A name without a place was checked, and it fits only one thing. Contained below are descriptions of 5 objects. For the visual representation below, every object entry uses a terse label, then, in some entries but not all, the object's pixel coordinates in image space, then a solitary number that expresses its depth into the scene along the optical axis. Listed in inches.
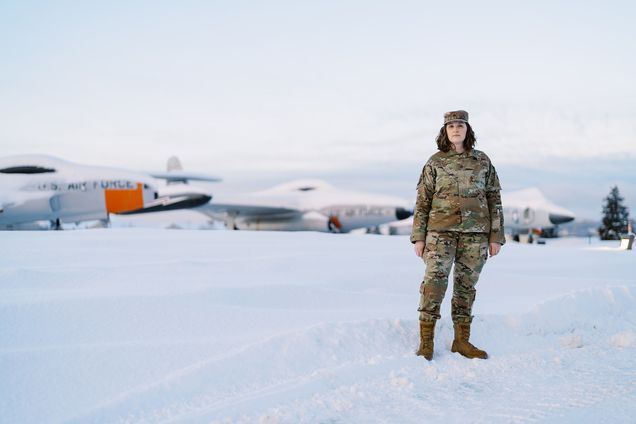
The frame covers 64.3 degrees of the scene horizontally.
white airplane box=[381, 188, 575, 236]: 1095.6
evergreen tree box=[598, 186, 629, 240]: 1648.6
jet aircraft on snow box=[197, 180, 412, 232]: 1050.1
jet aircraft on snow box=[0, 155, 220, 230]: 758.5
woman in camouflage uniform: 152.4
